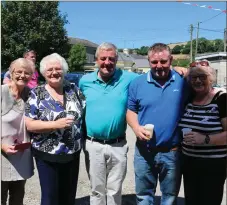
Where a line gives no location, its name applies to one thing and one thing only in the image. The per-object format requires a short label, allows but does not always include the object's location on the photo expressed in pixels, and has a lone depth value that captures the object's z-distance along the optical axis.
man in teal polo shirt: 3.27
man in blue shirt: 3.11
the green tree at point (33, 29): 26.36
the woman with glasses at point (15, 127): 2.99
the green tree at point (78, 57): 58.62
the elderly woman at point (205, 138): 2.85
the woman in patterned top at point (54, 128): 2.95
